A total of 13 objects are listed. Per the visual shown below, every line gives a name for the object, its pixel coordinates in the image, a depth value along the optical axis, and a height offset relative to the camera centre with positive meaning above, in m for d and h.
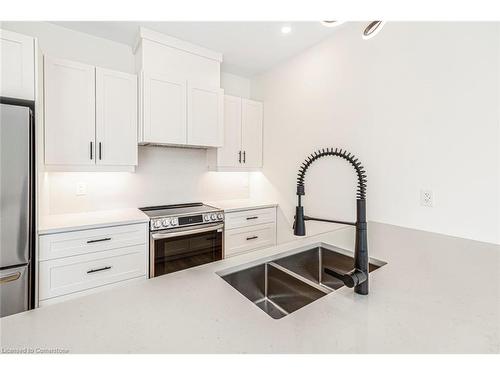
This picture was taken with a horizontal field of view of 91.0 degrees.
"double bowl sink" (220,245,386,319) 1.11 -0.45
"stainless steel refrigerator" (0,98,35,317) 1.42 -0.11
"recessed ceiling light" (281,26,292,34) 2.16 +1.40
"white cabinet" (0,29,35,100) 1.51 +0.75
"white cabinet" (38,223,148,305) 1.68 -0.56
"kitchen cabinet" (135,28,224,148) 2.24 +0.92
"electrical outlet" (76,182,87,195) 2.25 -0.03
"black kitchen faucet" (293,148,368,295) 0.80 -0.26
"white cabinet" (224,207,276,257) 2.54 -0.49
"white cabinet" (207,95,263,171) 2.86 +0.59
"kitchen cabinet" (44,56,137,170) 1.92 +0.58
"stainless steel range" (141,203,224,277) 2.09 -0.48
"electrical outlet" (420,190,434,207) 1.69 -0.08
